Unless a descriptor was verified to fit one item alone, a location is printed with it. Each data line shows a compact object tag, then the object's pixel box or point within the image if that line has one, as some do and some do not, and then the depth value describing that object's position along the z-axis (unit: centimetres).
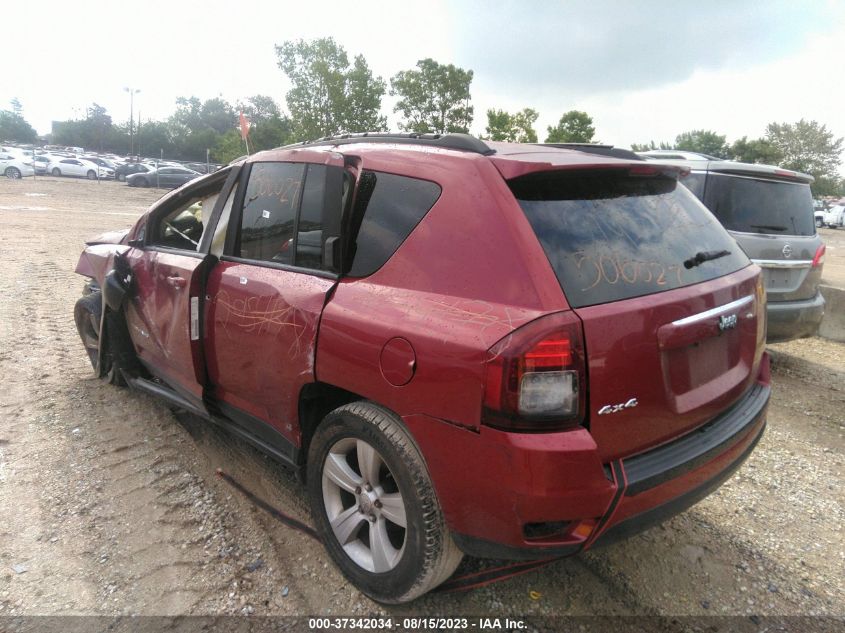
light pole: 6481
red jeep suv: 185
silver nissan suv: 505
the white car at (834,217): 3362
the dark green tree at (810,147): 6056
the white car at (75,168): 3653
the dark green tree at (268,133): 5175
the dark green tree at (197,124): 7088
